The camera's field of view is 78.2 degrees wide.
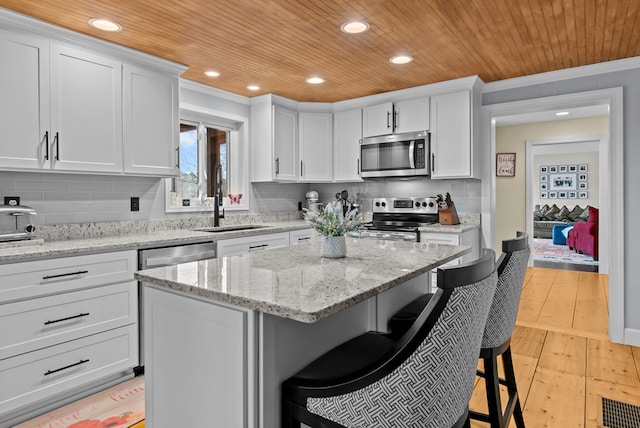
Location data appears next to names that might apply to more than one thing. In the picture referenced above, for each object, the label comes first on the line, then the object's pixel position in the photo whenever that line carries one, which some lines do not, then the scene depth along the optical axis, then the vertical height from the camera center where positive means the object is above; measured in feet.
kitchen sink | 12.23 -0.50
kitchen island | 3.79 -1.27
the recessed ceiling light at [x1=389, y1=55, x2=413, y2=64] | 10.20 +4.04
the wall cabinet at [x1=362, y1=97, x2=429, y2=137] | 13.07 +3.29
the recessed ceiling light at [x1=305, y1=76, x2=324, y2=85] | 12.12 +4.15
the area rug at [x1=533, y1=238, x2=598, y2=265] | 23.46 -2.81
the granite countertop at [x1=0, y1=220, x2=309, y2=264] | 7.04 -0.65
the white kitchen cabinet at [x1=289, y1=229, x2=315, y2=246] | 13.16 -0.80
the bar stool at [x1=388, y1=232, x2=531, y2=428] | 5.15 -1.42
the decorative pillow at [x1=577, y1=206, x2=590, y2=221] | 32.71 -0.34
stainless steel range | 12.61 -0.21
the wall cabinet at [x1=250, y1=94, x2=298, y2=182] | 13.92 +2.59
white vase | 6.23 -0.55
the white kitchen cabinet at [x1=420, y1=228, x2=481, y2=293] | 11.73 -0.83
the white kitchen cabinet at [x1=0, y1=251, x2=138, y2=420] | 6.82 -2.18
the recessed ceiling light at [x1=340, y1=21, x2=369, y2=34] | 8.25 +3.97
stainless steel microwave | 13.00 +1.96
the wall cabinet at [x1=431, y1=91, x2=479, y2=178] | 12.22 +2.48
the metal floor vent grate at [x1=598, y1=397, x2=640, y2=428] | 6.77 -3.63
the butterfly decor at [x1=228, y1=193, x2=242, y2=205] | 13.88 +0.51
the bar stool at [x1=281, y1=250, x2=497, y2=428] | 3.10 -1.36
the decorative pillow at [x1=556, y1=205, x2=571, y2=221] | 34.04 -0.18
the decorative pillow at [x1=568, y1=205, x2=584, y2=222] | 33.53 -0.09
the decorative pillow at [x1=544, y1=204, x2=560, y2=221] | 34.88 -0.09
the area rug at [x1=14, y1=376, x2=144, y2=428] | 6.84 -3.66
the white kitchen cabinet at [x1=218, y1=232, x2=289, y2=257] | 10.59 -0.90
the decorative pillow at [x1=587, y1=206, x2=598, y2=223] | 22.79 -0.18
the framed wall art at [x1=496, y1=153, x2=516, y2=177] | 20.72 +2.52
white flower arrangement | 6.10 -0.14
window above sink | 12.53 +1.84
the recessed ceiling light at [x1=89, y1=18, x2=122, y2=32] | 8.00 +3.92
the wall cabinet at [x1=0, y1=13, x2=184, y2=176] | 7.82 +2.40
